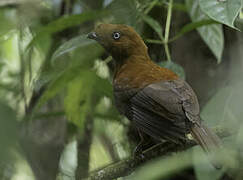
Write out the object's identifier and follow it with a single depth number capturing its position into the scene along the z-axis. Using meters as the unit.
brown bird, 4.29
